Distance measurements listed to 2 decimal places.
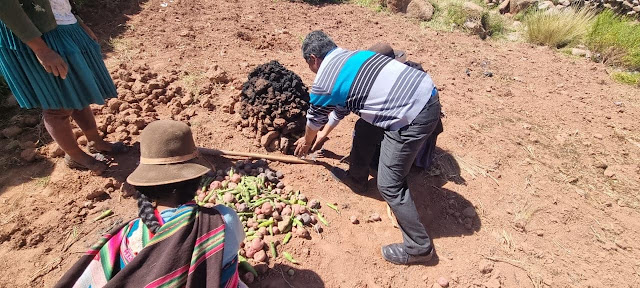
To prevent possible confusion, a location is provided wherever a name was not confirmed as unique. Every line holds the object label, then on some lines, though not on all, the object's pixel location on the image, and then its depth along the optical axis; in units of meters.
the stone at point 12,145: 3.32
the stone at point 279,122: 3.34
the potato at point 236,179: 3.08
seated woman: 1.40
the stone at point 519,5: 8.42
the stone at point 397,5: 7.89
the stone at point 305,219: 2.80
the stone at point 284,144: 3.49
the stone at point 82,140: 3.37
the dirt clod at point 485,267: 2.69
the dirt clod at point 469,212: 3.14
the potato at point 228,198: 2.85
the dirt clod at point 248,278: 2.36
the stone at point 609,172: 3.80
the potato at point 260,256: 2.47
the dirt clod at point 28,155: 3.20
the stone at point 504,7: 8.77
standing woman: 2.18
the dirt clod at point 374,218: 3.02
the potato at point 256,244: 2.51
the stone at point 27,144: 3.34
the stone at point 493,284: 2.60
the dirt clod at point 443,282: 2.57
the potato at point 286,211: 2.84
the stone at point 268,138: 3.45
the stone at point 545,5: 8.21
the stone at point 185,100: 4.00
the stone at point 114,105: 3.74
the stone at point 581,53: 6.69
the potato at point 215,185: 3.02
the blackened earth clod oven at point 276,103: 3.41
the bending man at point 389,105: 2.40
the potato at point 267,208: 2.77
